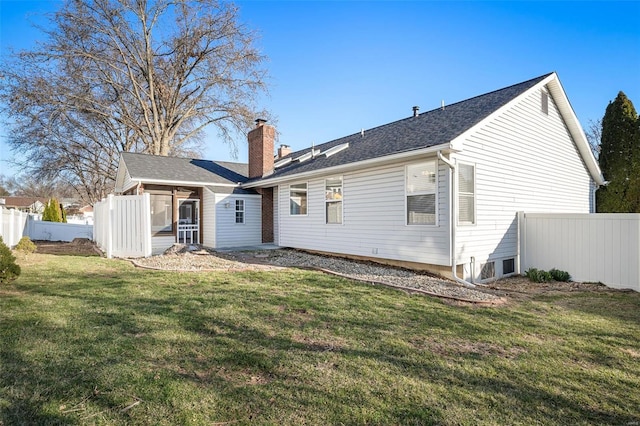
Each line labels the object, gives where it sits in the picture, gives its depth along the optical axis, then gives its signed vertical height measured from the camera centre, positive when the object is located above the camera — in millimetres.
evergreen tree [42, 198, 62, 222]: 23062 +252
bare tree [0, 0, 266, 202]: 19906 +8737
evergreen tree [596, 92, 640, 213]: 13966 +3139
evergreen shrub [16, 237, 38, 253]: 10086 -909
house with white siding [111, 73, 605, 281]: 8250 +810
